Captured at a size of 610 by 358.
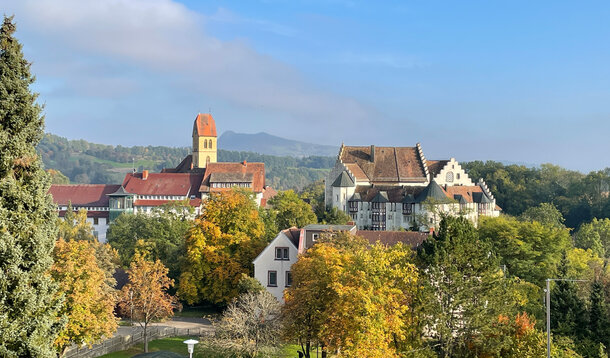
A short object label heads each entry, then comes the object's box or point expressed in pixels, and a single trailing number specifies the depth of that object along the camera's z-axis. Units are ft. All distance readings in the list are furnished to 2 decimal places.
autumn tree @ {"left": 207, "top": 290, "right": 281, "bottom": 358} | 129.39
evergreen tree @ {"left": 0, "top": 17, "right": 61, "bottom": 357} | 69.21
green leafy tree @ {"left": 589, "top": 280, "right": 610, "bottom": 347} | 126.72
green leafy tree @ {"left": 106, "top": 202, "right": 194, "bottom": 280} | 215.31
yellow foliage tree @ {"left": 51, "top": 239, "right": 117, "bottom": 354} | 119.75
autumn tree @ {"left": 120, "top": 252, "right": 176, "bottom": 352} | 154.20
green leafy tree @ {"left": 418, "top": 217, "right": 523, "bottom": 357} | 115.14
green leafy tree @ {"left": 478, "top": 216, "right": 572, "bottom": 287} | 194.18
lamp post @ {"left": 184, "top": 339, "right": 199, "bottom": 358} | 98.58
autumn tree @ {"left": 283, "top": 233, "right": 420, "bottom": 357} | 105.81
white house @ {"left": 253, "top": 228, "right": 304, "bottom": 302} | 177.06
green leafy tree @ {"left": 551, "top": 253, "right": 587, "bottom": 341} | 127.03
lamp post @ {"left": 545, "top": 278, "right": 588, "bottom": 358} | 103.73
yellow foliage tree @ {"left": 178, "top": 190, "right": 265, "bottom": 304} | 187.62
